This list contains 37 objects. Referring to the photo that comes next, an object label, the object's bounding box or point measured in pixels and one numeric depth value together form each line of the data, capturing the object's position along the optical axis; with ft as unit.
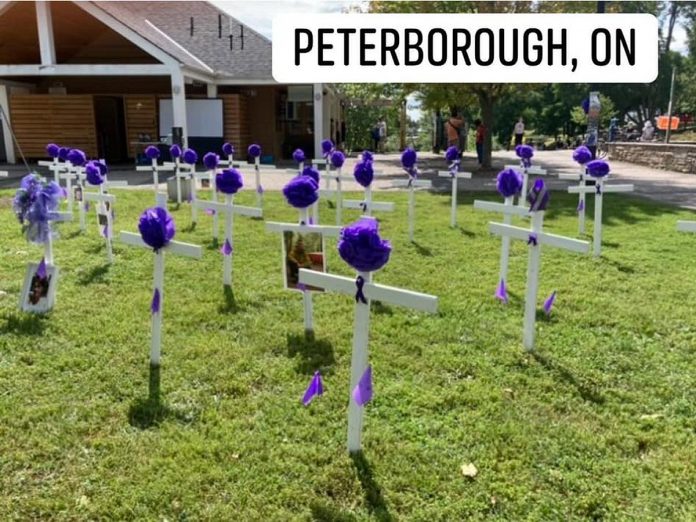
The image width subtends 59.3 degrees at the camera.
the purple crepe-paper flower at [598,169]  20.92
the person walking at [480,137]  57.01
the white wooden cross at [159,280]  11.76
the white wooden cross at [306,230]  12.87
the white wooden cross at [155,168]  27.99
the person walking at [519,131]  73.51
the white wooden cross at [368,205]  17.65
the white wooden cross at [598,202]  21.38
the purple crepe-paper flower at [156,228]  11.59
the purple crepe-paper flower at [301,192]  13.05
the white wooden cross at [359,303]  8.38
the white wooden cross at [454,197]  26.86
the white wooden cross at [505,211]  14.56
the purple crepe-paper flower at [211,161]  24.40
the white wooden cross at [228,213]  16.90
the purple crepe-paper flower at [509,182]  15.20
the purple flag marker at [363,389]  8.91
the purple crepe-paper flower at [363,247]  8.31
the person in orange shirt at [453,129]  60.70
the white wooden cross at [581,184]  24.14
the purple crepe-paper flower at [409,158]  23.71
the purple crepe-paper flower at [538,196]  12.12
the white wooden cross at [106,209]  19.69
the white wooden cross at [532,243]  12.57
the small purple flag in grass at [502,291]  15.78
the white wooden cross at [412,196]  24.17
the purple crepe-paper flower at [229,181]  16.88
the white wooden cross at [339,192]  25.18
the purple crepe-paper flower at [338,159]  25.40
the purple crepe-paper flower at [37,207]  15.11
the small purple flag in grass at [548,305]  14.60
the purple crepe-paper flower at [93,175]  21.22
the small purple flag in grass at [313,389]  9.98
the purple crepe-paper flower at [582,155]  23.86
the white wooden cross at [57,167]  26.74
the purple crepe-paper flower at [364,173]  19.90
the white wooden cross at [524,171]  22.85
